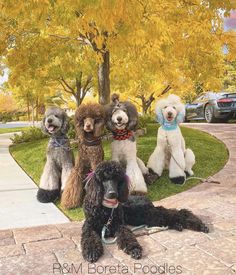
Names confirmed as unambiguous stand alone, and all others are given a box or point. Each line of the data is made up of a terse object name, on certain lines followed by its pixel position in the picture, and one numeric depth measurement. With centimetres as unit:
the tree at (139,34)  301
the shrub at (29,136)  883
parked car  898
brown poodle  327
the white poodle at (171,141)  376
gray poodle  353
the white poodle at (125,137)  338
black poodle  224
